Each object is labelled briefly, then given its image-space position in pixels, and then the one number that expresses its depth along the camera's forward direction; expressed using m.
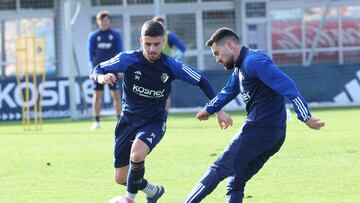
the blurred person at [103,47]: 38.16
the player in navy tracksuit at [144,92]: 17.87
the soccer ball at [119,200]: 17.09
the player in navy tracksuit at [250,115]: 15.54
